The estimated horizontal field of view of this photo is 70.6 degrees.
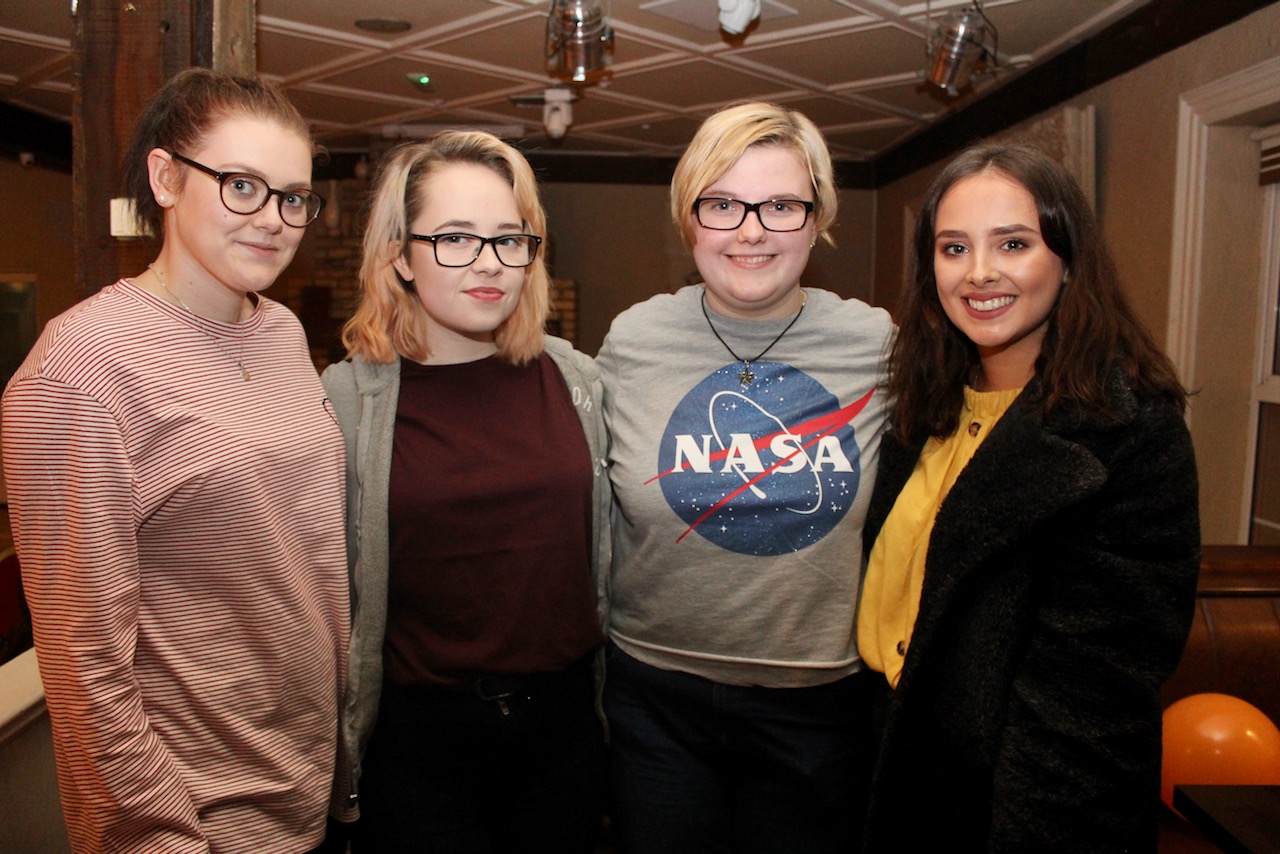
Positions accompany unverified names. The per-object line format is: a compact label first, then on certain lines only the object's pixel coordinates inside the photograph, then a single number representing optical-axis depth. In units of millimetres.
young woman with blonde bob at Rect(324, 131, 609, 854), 1483
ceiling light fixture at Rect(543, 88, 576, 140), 5750
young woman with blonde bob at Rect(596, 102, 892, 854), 1535
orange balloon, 2076
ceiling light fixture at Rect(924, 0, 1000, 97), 4020
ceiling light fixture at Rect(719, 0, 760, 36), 3873
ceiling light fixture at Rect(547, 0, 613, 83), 3754
